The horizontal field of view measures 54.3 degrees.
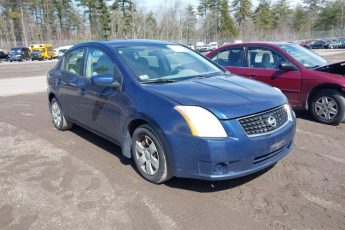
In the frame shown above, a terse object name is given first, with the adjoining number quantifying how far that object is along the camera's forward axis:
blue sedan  3.31
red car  6.24
